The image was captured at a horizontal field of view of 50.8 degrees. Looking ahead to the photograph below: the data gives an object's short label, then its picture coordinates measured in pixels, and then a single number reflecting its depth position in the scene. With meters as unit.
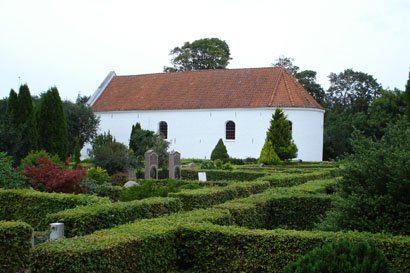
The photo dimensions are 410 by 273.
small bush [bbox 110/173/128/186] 14.06
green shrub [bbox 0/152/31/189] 9.65
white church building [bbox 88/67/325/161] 29.83
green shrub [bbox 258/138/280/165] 21.84
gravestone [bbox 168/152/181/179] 16.47
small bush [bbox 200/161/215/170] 19.62
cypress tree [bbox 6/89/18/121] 16.70
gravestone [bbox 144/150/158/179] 15.84
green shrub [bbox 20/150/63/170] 12.02
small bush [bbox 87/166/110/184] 13.50
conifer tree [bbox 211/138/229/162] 25.97
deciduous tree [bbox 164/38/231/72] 44.28
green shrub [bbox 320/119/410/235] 5.42
